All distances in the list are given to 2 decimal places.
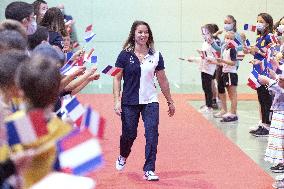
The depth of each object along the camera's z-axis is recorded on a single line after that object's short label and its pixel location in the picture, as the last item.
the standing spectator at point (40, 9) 12.17
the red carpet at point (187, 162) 9.36
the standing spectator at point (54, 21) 10.23
